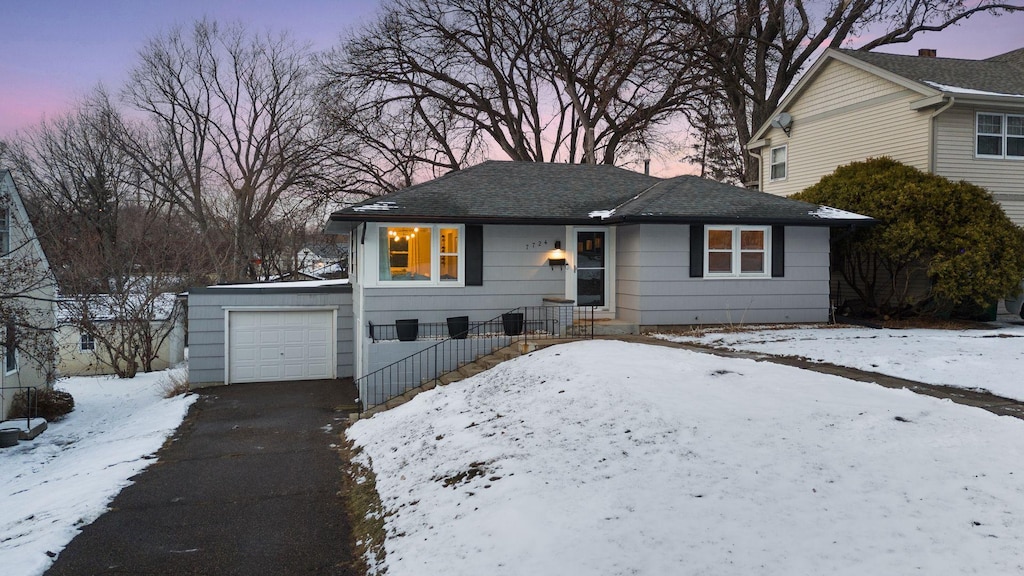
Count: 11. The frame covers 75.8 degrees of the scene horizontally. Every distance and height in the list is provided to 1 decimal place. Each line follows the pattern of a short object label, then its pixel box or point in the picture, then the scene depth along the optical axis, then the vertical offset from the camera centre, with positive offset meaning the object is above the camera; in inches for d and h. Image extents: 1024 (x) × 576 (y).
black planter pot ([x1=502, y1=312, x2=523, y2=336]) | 526.9 -36.3
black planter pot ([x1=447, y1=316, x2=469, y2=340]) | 532.7 -40.5
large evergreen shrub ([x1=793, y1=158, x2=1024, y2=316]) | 565.0 +36.4
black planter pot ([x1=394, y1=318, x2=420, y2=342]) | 515.2 -40.7
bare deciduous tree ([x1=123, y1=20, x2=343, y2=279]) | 1299.2 +297.9
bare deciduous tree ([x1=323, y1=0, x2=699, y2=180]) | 1071.6 +346.4
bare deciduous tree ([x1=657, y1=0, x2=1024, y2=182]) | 883.4 +341.4
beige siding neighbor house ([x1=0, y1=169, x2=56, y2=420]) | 513.3 -25.7
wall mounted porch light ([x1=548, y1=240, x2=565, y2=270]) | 570.9 +16.8
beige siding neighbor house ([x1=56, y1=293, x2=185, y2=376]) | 944.4 -91.3
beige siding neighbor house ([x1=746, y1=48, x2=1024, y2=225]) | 625.6 +166.2
